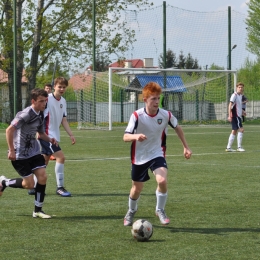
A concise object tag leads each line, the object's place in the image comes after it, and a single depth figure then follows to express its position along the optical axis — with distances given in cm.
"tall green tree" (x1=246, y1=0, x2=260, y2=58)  5109
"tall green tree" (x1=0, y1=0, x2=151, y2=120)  3616
